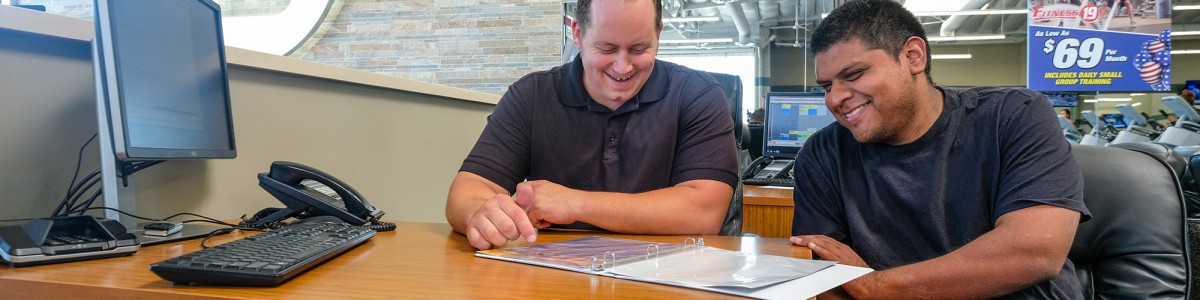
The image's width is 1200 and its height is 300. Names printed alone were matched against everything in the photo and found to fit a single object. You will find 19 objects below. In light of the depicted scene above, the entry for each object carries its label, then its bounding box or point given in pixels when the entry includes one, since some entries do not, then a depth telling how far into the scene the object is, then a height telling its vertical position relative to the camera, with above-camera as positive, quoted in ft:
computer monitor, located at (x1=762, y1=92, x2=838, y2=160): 11.14 -0.65
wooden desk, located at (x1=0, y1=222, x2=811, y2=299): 2.42 -0.64
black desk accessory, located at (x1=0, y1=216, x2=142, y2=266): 2.91 -0.54
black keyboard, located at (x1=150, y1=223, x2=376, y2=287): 2.45 -0.56
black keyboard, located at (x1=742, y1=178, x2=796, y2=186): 10.44 -1.41
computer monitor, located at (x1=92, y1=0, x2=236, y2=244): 3.38 +0.08
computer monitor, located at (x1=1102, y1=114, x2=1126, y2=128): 33.01 -2.54
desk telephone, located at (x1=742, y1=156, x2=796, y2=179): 10.93 -1.33
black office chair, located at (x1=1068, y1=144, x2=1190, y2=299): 4.25 -0.93
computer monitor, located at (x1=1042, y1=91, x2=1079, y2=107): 16.43 -0.77
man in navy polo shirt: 4.80 -0.28
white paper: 2.60 -0.70
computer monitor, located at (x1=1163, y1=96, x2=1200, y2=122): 22.95 -1.54
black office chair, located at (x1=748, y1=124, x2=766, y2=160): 13.58 -1.12
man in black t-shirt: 3.99 -0.63
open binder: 2.54 -0.70
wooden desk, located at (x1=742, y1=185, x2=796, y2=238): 8.86 -1.57
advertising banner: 15.16 +0.32
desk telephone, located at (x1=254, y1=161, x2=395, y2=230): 4.50 -0.59
